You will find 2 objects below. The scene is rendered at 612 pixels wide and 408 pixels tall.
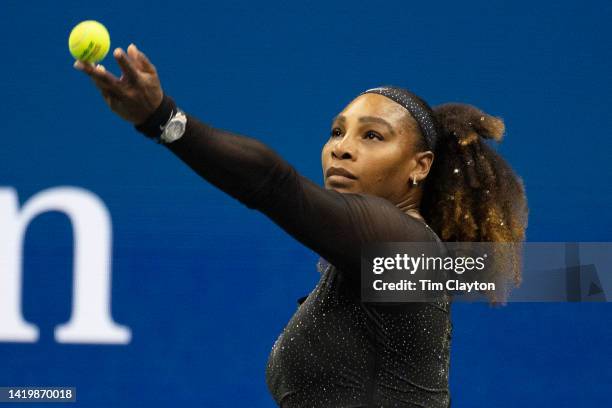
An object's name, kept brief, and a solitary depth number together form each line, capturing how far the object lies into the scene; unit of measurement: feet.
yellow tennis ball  28.24
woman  28.20
